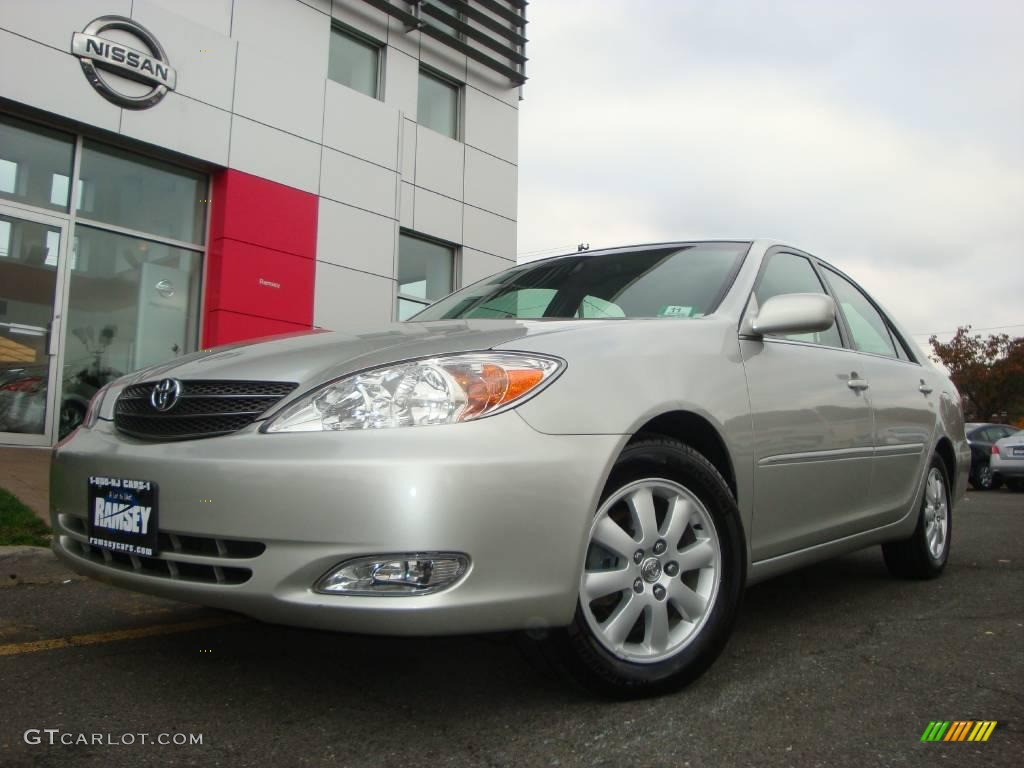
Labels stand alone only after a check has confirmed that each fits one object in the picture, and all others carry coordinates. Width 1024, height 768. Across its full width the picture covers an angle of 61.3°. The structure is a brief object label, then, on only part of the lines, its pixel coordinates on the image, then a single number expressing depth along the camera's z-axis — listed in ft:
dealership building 28.45
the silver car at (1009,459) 49.44
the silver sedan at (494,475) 6.28
